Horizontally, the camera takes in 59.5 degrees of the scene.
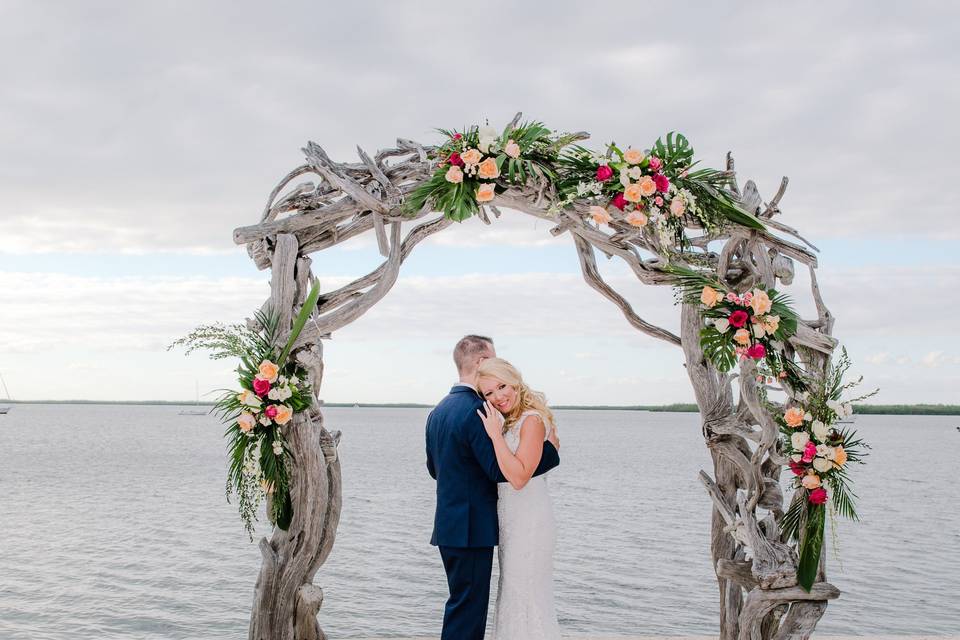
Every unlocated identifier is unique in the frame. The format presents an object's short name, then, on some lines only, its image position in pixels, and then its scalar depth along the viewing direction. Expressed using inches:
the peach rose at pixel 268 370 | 148.3
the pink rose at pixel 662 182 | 151.3
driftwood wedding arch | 156.4
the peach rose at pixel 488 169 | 148.9
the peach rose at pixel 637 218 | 149.1
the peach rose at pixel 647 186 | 149.9
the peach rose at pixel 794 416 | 152.1
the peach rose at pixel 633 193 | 149.4
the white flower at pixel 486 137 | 150.6
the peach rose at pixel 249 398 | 148.0
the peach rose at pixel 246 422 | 148.1
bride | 136.6
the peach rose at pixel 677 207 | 150.3
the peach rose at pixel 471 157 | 149.3
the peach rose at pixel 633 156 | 152.0
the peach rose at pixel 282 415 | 149.1
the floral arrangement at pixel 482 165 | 149.9
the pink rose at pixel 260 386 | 148.9
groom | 137.2
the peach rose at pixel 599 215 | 151.9
